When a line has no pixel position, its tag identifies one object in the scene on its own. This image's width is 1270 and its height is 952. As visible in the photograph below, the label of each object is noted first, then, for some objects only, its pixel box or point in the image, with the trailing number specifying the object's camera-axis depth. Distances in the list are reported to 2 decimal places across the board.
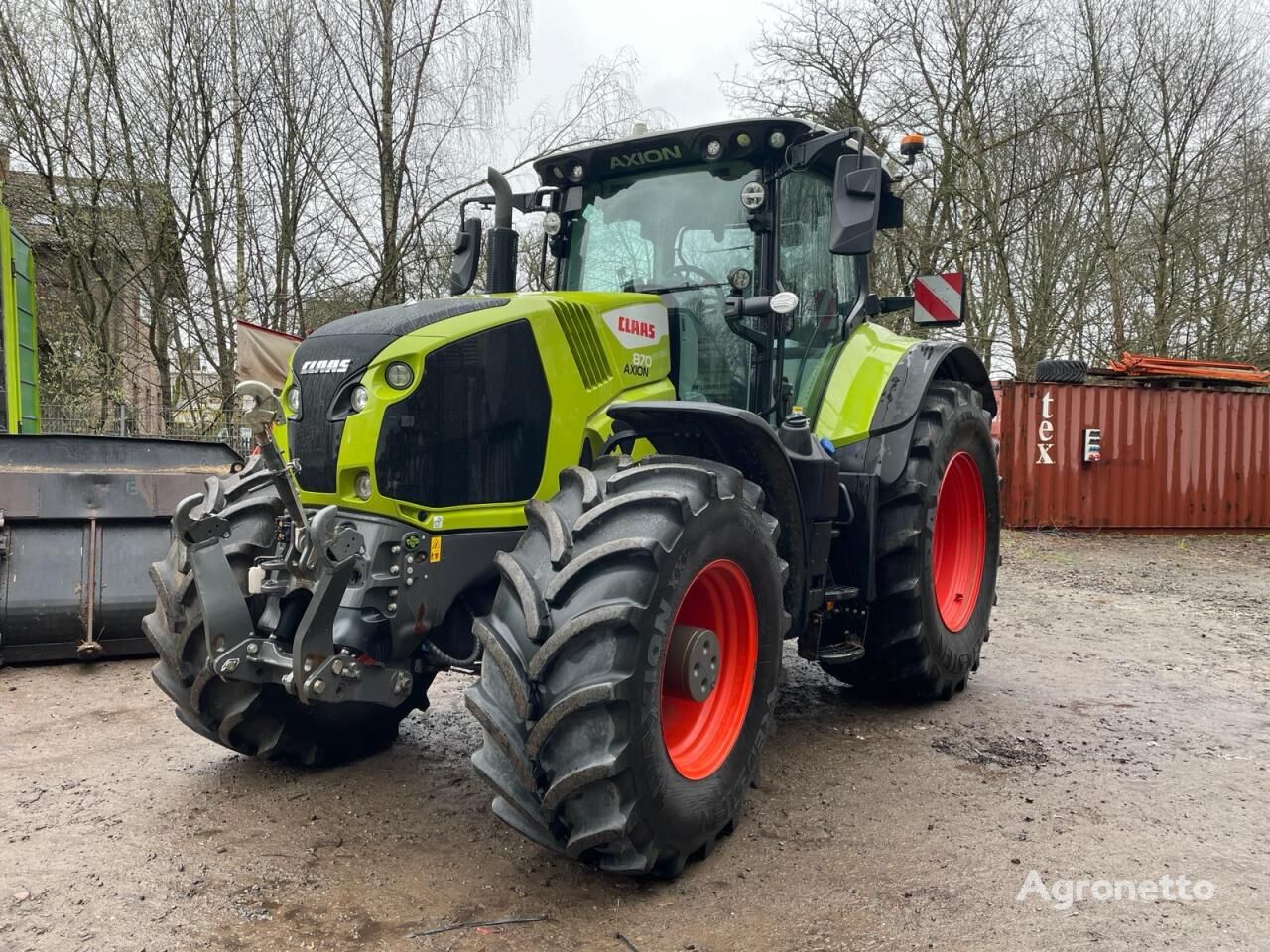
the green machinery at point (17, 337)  9.74
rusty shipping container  13.23
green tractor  2.72
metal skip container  5.51
